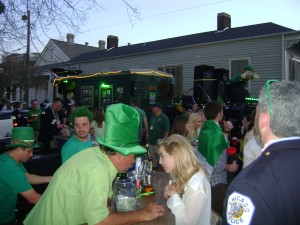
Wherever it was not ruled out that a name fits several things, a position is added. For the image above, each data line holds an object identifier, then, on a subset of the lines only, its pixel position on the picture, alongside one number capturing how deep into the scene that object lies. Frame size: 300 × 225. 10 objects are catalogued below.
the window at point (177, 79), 19.00
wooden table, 2.47
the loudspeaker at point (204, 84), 10.77
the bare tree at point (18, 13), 5.12
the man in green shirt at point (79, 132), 3.88
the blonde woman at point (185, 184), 2.49
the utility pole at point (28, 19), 5.19
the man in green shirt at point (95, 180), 1.91
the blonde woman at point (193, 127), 5.63
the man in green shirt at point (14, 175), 2.98
